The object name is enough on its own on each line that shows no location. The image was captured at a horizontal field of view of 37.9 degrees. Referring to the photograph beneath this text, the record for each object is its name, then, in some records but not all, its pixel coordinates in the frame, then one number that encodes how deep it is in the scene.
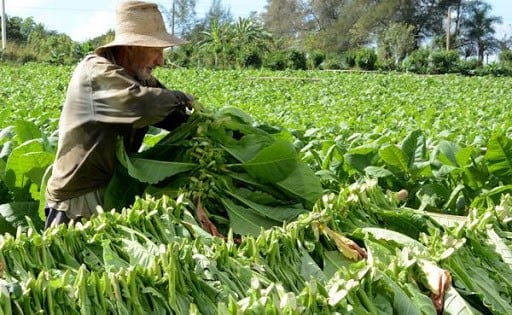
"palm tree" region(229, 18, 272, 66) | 41.04
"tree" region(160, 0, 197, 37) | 75.12
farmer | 3.16
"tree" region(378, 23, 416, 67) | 58.62
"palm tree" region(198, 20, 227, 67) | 40.66
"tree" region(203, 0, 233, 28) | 76.88
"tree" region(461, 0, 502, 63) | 82.75
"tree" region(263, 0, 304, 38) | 88.16
